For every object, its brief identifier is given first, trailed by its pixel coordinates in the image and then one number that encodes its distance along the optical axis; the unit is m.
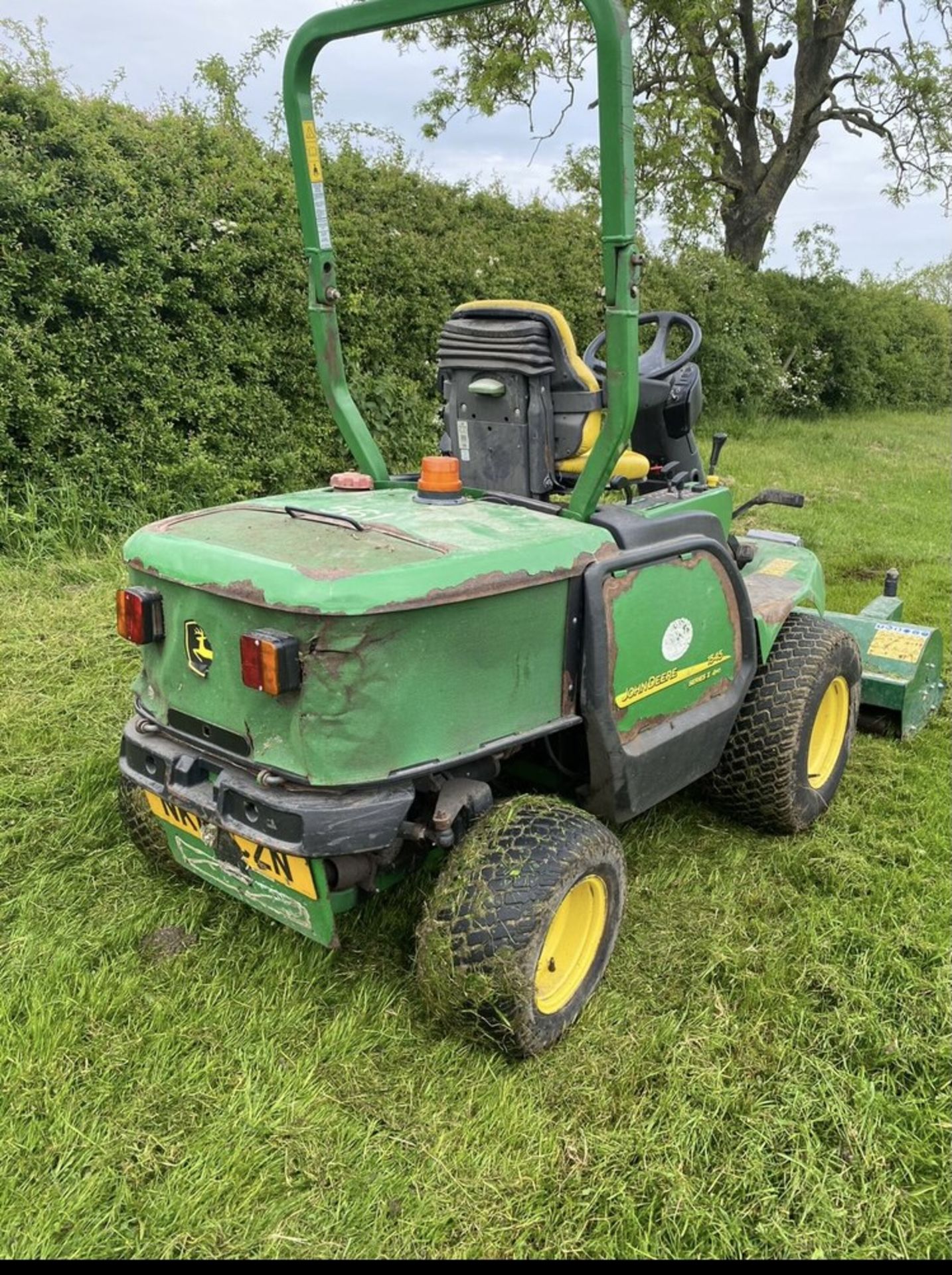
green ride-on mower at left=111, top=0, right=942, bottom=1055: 2.02
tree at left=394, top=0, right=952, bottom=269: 12.65
